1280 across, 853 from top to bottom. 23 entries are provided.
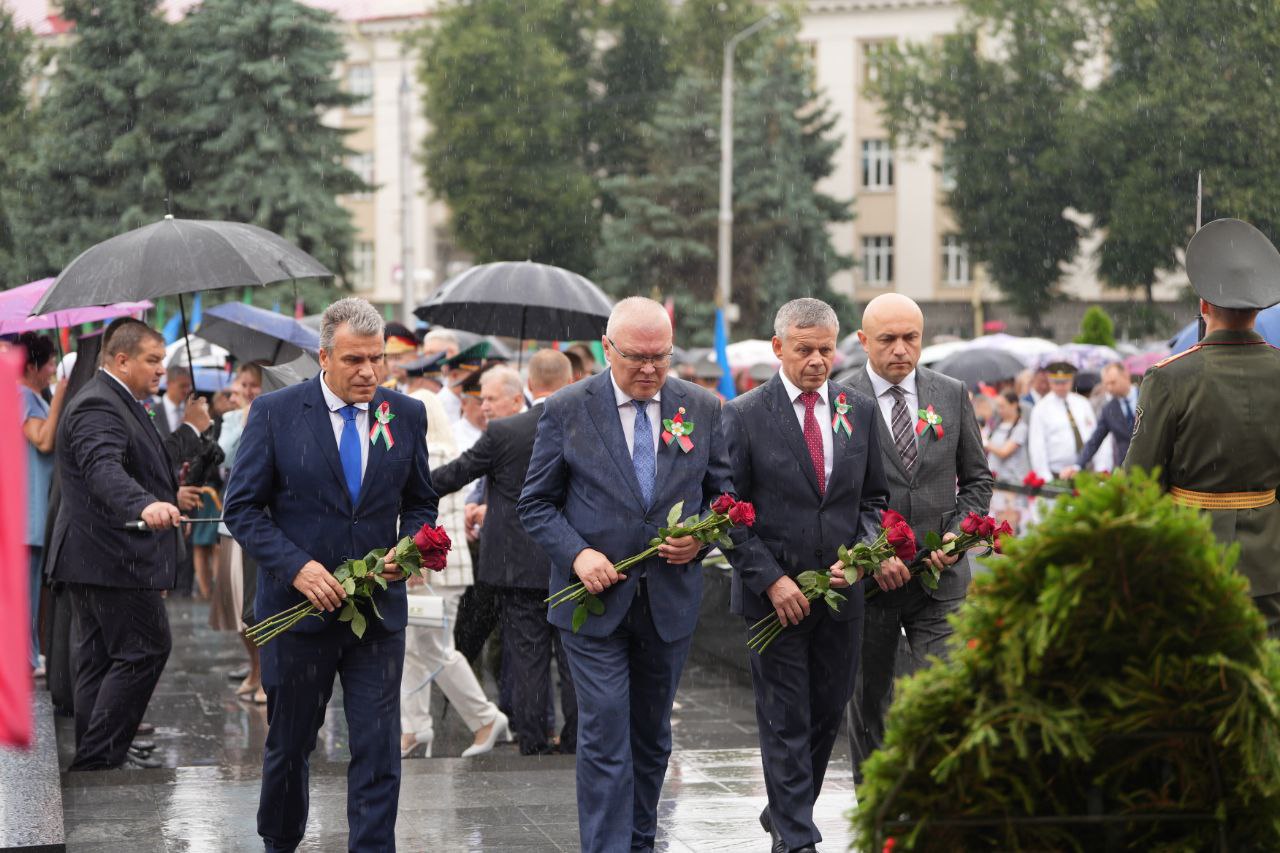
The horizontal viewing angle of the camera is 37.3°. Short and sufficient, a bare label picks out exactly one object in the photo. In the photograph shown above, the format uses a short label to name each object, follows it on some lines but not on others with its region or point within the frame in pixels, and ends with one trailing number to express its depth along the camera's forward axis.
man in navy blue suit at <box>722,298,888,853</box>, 6.96
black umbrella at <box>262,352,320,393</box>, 10.75
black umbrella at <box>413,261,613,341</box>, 11.95
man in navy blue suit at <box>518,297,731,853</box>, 6.52
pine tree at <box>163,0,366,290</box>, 36.44
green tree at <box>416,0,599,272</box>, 54.50
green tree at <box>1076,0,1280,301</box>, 28.19
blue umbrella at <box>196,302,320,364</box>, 12.94
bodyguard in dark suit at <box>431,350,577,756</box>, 9.35
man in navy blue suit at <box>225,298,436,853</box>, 6.47
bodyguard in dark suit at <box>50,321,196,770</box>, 8.66
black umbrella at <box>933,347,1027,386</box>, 22.44
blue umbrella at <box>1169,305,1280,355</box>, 9.12
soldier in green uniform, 6.28
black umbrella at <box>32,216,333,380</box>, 9.15
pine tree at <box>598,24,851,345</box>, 54.09
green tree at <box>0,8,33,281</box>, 33.50
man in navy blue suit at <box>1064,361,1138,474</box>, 16.50
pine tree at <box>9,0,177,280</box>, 35.34
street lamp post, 45.88
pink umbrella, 11.41
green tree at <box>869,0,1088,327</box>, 45.50
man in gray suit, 7.32
